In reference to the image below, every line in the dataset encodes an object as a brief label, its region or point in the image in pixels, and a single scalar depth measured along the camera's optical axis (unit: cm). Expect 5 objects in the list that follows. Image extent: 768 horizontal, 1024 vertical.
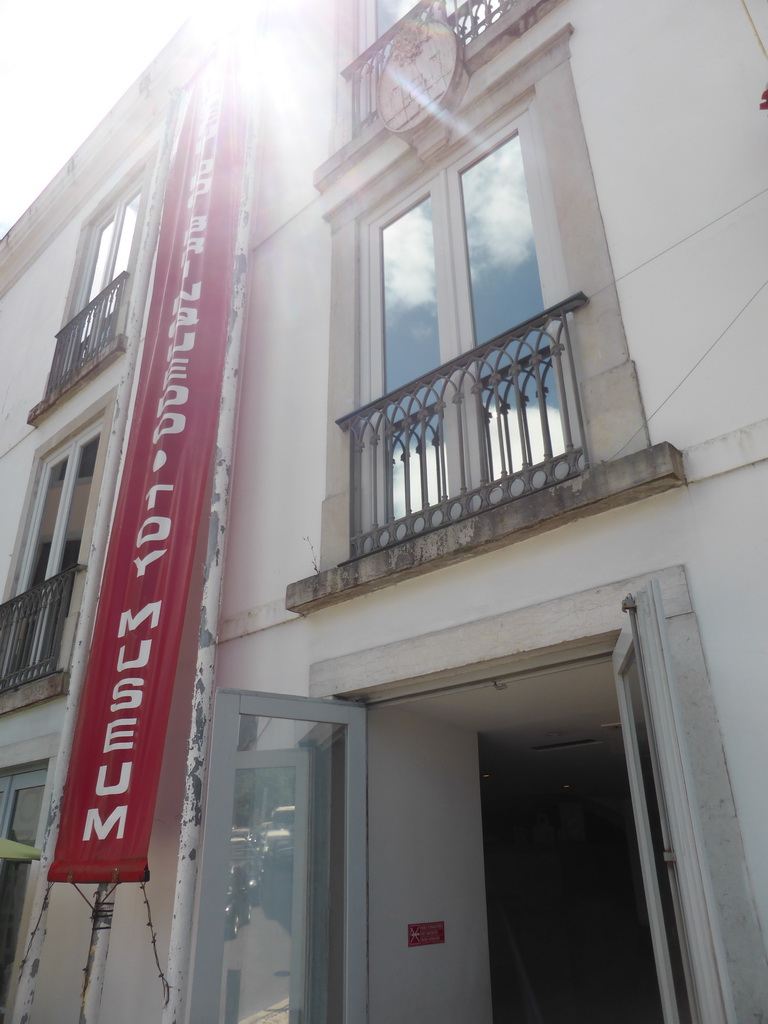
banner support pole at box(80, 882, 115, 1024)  431
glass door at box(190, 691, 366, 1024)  339
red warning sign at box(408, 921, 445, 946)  415
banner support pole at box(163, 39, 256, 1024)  386
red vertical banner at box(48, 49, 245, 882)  419
